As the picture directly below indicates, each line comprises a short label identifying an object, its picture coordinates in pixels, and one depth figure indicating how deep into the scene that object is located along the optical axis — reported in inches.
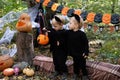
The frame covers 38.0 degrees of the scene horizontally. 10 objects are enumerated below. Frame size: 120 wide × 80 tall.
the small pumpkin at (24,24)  156.3
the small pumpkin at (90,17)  175.7
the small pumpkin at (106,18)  167.5
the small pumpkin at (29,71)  149.7
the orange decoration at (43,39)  139.2
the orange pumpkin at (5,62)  157.2
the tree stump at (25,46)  157.5
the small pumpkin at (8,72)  151.5
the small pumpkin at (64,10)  190.4
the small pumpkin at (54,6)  193.0
